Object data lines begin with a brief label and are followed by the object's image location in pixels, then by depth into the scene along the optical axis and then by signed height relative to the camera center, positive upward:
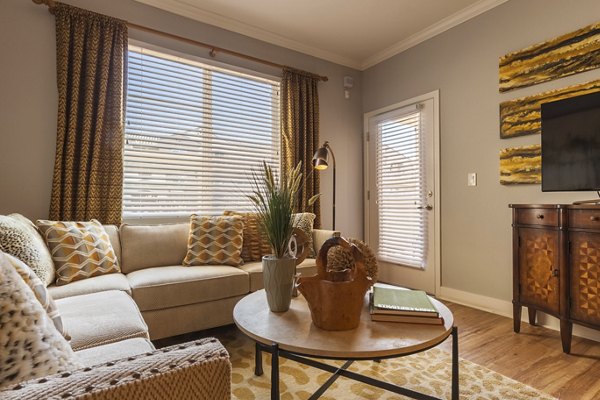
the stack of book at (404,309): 1.24 -0.43
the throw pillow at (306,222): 2.89 -0.20
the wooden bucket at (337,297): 1.18 -0.35
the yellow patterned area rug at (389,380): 1.59 -0.94
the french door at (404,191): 3.34 +0.08
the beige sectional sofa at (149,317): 0.54 -0.49
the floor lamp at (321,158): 2.80 +0.35
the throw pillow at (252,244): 2.78 -0.38
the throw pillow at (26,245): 1.54 -0.22
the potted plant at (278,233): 1.37 -0.14
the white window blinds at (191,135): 2.84 +0.62
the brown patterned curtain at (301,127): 3.54 +0.79
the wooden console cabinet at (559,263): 1.93 -0.42
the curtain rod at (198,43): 2.43 +1.44
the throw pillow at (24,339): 0.59 -0.27
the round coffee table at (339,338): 1.04 -0.48
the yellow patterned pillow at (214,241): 2.52 -0.33
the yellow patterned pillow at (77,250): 1.99 -0.31
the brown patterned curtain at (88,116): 2.45 +0.65
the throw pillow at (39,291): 0.88 -0.25
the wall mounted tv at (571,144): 2.09 +0.36
